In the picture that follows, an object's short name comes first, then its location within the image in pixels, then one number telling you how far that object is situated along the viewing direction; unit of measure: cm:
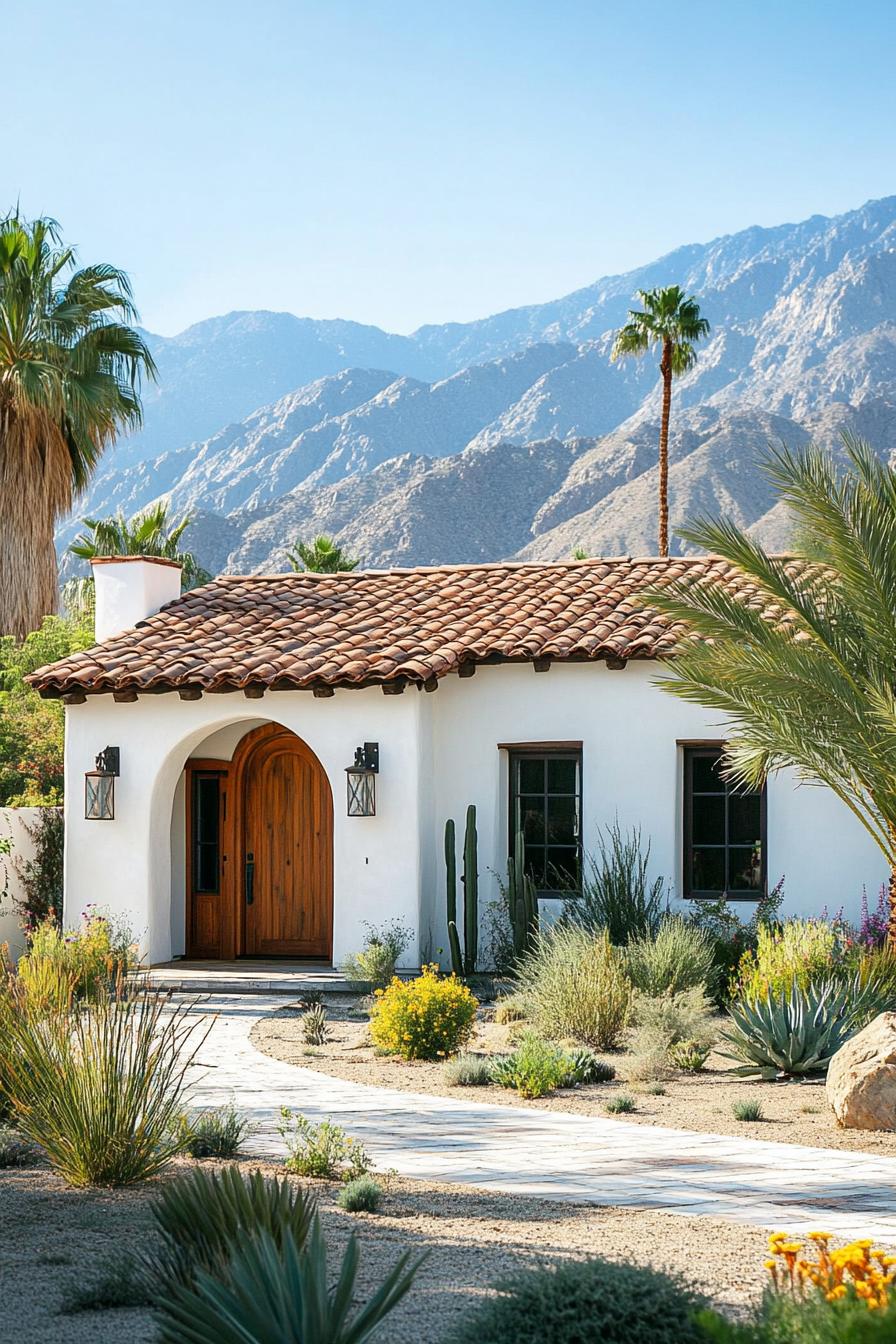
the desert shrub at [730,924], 1456
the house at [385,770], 1605
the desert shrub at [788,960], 1195
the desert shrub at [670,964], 1312
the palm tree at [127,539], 3379
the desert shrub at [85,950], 1389
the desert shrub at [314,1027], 1229
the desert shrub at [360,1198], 672
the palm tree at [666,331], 3531
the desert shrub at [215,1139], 791
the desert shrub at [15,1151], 791
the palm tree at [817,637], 1172
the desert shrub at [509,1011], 1310
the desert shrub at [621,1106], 939
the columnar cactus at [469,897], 1562
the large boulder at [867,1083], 886
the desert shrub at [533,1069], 1004
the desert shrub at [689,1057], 1105
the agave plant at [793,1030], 1072
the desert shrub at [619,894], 1512
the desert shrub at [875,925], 1450
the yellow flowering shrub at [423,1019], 1165
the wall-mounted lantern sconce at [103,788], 1703
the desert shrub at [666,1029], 1069
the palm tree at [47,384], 2567
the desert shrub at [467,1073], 1058
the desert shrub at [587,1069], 1054
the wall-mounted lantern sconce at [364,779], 1619
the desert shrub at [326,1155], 739
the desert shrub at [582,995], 1198
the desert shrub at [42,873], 1781
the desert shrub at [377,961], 1519
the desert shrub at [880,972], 1183
